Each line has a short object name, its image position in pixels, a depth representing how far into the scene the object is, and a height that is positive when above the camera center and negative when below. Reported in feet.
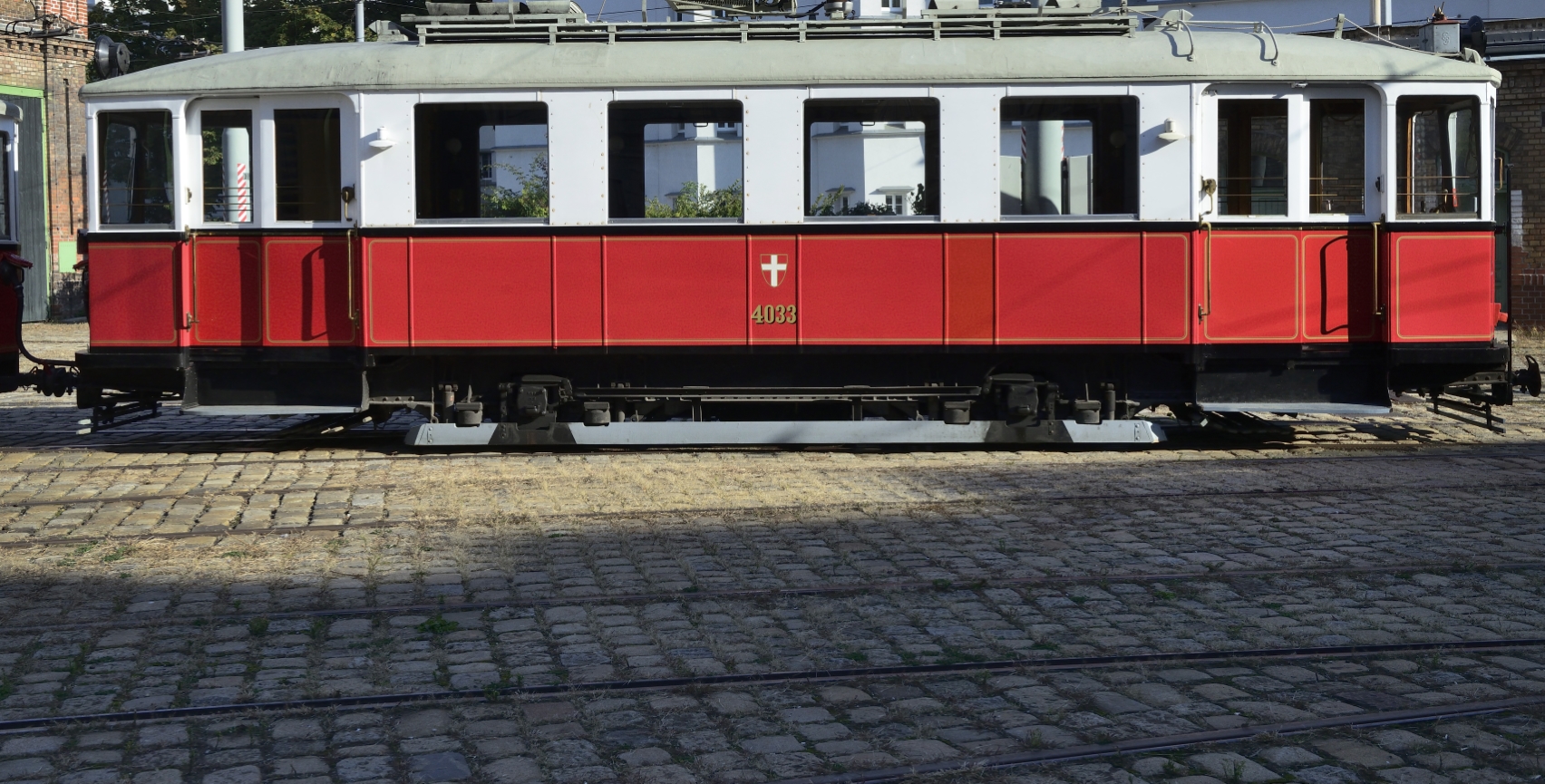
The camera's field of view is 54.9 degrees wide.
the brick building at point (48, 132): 111.96 +15.66
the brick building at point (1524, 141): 78.43 +9.49
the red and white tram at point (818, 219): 38.60 +2.80
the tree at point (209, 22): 124.88 +28.47
